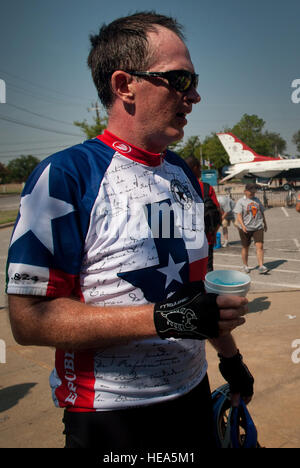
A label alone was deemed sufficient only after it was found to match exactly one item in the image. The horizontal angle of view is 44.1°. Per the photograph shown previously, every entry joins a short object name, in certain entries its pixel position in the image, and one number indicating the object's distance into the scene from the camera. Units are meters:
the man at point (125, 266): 1.17
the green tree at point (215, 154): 63.03
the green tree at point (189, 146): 57.84
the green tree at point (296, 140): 80.09
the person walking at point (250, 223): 8.02
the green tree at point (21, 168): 96.25
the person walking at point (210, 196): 4.55
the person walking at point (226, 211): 11.44
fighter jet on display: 34.69
